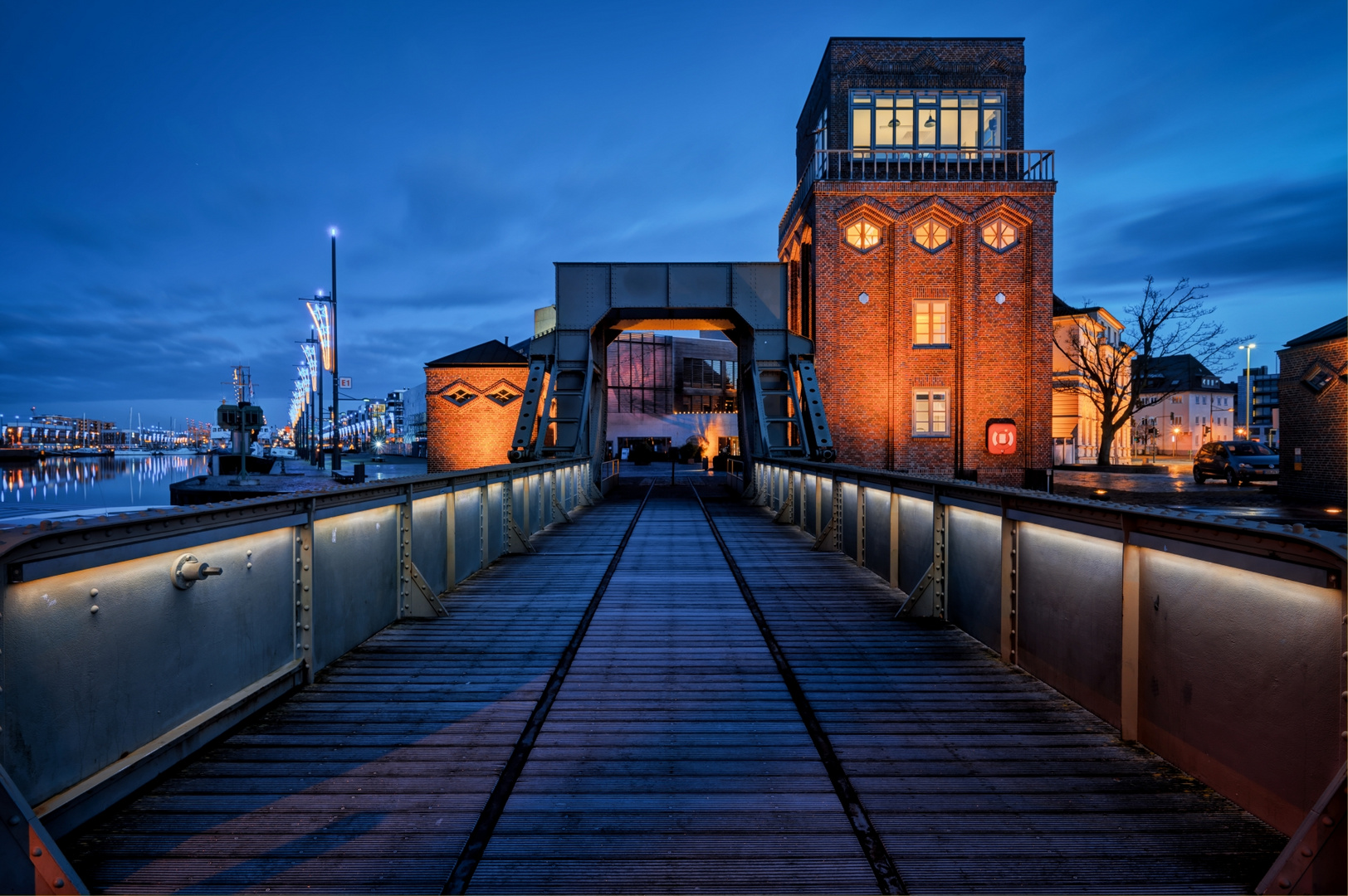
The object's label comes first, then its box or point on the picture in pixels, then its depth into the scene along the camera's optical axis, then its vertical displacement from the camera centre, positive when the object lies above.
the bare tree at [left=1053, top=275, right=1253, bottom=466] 36.69 +5.27
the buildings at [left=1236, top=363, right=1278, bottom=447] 99.50 +7.05
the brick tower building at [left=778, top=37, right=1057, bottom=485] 22.70 +4.76
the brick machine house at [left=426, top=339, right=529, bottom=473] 28.89 +1.33
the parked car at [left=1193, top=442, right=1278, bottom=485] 24.66 -1.02
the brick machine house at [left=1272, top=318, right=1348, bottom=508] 18.59 +0.62
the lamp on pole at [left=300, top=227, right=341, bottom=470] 31.23 +5.40
